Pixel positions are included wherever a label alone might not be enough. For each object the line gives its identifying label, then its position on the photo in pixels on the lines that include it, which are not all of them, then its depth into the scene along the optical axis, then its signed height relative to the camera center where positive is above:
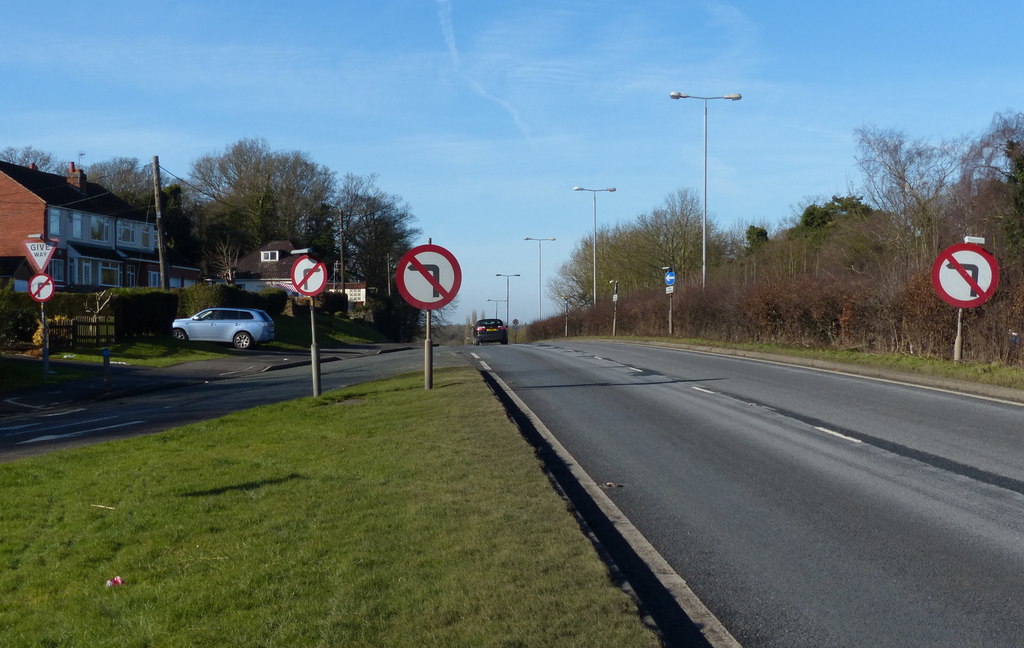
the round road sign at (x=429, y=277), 14.55 +0.39
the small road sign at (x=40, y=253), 22.14 +1.14
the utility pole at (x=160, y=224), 38.09 +3.18
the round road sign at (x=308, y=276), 16.05 +0.44
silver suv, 38.69 -1.02
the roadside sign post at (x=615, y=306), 53.06 -0.24
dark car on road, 59.03 -1.85
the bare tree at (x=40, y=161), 84.69 +12.63
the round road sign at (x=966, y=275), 17.30 +0.49
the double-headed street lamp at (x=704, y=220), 37.50 +3.48
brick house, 58.38 +4.87
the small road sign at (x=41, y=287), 22.23 +0.36
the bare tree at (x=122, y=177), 82.38 +11.03
